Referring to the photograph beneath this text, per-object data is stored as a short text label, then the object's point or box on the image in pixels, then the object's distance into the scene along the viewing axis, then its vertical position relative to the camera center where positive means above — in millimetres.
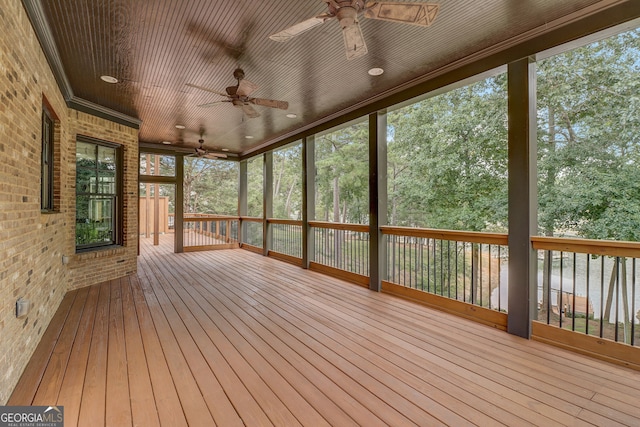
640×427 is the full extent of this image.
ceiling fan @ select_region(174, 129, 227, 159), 6754 +1477
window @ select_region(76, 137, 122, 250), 4547 +314
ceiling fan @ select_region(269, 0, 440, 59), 1887 +1370
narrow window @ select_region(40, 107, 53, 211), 3241 +573
